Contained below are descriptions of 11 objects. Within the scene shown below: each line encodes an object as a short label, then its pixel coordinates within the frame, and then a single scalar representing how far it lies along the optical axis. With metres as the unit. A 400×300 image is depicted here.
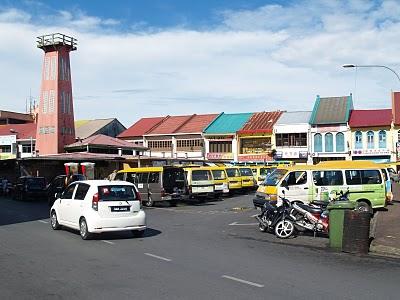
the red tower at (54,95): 53.06
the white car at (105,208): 13.70
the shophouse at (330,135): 57.38
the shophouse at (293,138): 58.85
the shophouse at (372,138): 55.72
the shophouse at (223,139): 63.97
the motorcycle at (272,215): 14.88
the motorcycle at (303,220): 14.53
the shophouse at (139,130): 70.56
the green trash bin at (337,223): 12.66
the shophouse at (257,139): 61.44
